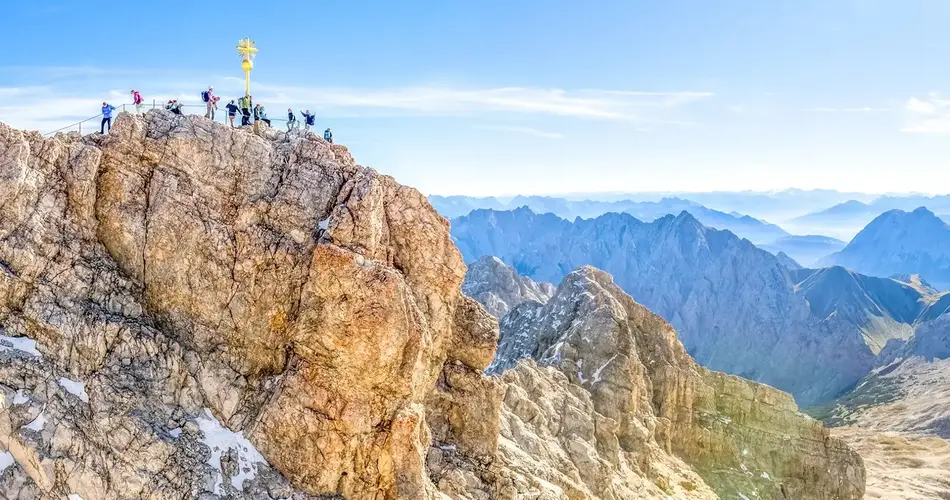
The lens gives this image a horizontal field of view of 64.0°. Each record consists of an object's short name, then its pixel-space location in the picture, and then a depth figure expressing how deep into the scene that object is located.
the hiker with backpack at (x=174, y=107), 47.50
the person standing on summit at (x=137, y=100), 47.03
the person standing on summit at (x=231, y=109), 48.28
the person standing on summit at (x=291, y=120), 50.25
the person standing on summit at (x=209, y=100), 47.75
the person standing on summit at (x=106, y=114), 46.03
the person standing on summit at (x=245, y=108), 48.72
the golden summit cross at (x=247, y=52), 48.09
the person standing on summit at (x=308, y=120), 50.28
